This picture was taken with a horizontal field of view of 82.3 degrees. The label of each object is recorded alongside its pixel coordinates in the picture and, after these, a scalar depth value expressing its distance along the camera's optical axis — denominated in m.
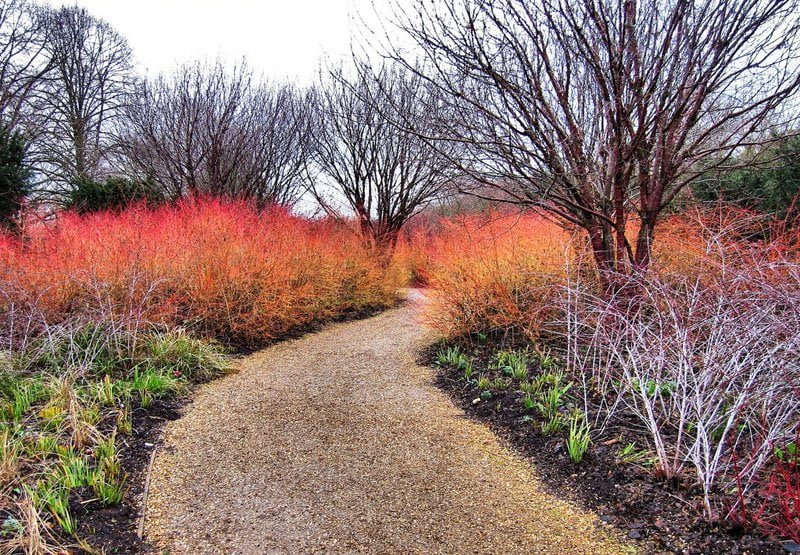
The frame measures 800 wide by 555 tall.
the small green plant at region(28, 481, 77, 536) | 1.92
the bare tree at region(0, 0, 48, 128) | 11.58
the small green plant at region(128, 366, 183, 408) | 3.42
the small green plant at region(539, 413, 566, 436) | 2.83
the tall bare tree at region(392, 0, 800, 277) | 3.34
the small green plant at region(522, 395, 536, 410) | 3.17
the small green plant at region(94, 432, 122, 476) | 2.36
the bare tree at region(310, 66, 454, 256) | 8.87
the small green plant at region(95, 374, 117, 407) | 3.15
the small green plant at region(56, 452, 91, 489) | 2.19
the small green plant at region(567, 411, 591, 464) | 2.50
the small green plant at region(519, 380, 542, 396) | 3.40
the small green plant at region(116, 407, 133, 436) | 2.89
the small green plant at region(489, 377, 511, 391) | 3.65
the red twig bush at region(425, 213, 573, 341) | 4.59
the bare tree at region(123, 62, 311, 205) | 9.26
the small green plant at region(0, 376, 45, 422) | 2.91
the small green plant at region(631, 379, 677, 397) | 2.90
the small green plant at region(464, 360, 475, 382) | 4.02
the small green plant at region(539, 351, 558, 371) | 3.81
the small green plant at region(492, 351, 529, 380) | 3.75
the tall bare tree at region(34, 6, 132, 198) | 13.52
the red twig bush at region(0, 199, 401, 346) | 4.53
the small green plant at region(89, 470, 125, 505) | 2.15
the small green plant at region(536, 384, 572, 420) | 3.01
